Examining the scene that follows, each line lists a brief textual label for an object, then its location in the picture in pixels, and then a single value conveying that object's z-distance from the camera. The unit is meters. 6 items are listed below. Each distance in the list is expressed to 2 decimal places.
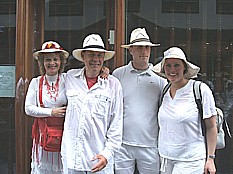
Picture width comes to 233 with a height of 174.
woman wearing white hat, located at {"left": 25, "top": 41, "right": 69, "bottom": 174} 3.59
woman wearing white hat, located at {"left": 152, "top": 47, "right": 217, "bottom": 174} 3.26
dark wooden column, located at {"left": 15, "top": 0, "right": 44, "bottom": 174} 4.93
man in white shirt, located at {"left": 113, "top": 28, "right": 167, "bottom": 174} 3.65
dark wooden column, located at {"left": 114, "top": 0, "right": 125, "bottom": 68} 4.84
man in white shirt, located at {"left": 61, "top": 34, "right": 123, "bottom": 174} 3.24
